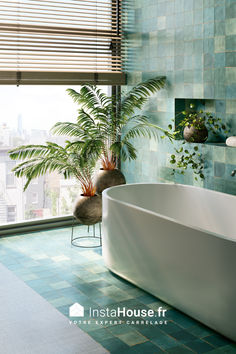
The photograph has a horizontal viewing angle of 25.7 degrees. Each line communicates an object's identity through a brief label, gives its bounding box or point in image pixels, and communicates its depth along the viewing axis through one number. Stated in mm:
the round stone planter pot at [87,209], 4969
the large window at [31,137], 5387
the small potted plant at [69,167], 4898
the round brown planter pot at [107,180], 5348
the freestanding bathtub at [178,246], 3117
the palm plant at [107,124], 5203
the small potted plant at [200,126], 4859
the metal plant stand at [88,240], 5057
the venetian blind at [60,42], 5145
